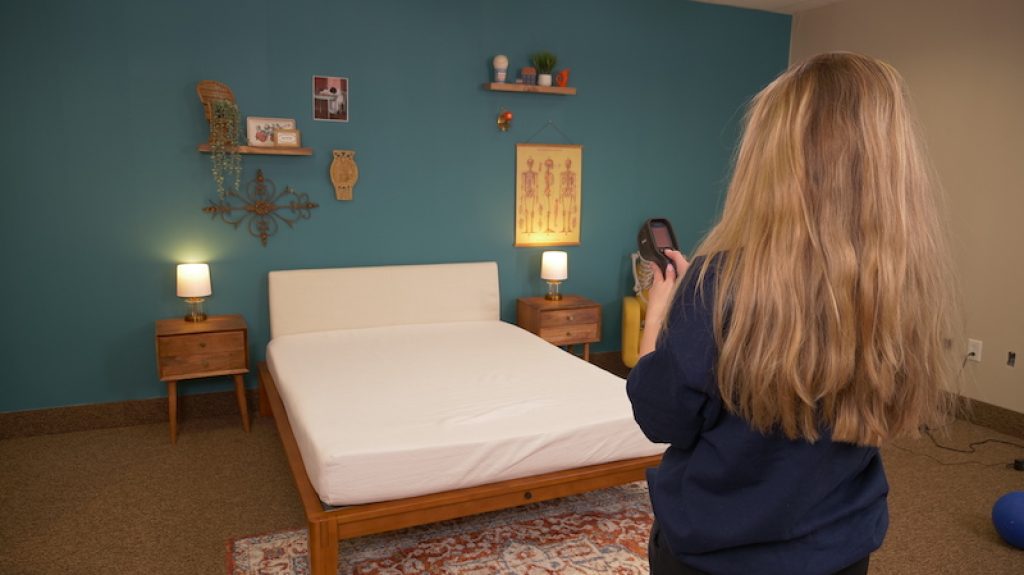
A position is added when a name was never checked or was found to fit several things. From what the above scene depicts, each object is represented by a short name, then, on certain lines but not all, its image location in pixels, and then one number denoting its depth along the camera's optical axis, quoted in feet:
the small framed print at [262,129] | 12.56
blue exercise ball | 8.79
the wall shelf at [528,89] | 14.17
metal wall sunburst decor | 12.87
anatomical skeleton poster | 15.21
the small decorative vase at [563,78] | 14.62
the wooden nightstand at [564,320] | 14.32
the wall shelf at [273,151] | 12.37
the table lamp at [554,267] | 14.73
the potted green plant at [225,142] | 12.01
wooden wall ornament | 13.39
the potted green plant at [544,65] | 14.46
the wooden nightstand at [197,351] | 11.50
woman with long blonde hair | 3.09
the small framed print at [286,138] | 12.67
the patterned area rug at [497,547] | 8.32
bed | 7.63
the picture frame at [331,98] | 13.15
